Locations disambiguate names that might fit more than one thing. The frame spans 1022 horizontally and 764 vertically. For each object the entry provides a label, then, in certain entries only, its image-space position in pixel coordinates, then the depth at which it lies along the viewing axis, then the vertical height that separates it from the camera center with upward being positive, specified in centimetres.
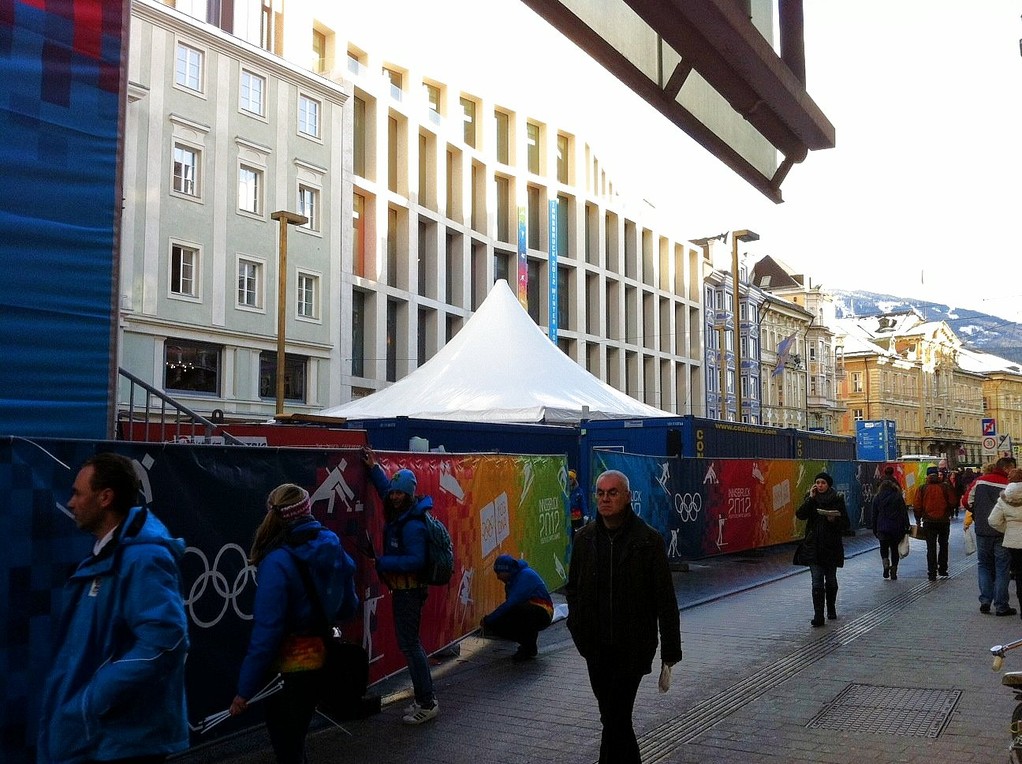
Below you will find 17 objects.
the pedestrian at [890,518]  1628 -108
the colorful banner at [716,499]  1744 -96
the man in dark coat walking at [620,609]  518 -81
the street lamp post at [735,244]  3547 +725
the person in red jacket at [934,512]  1619 -98
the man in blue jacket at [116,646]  317 -61
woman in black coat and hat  1177 -88
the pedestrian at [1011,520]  1124 -78
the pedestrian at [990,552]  1245 -125
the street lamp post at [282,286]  2474 +412
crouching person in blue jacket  959 -150
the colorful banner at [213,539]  487 -52
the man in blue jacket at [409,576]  704 -86
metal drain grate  693 -188
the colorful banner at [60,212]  666 +163
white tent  2031 +143
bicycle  458 -114
